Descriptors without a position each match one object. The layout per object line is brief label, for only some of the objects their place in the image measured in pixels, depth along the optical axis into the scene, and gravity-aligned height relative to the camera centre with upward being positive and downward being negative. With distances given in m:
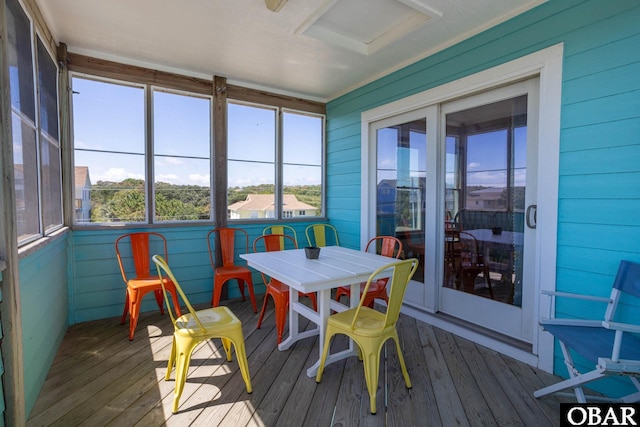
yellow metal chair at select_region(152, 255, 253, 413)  1.88 -0.81
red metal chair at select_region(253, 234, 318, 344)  2.65 -0.86
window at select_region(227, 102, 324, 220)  4.04 +0.48
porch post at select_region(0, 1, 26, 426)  1.45 -0.35
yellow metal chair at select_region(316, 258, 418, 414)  1.86 -0.79
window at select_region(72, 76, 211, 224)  3.23 +0.50
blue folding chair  1.53 -0.78
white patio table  2.07 -0.50
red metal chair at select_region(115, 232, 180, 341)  2.85 -0.77
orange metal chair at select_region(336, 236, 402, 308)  2.74 -0.77
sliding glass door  2.55 -0.02
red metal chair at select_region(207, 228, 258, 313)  3.39 -0.77
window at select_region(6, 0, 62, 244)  1.81 +0.47
